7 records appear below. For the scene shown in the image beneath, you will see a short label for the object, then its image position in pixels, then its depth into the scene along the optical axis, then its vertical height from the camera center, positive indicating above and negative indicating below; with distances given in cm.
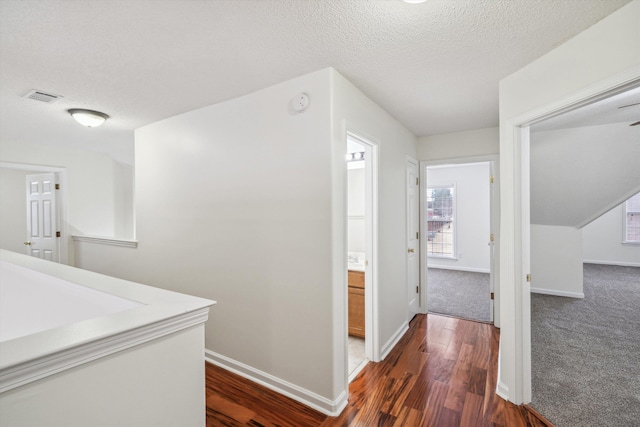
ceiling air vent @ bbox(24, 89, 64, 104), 240 +102
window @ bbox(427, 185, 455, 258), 669 -21
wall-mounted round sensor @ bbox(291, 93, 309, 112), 206 +80
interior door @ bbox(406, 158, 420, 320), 361 -31
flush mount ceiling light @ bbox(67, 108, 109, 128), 282 +97
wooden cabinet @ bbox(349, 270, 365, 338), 308 -95
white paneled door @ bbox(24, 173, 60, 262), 443 -3
